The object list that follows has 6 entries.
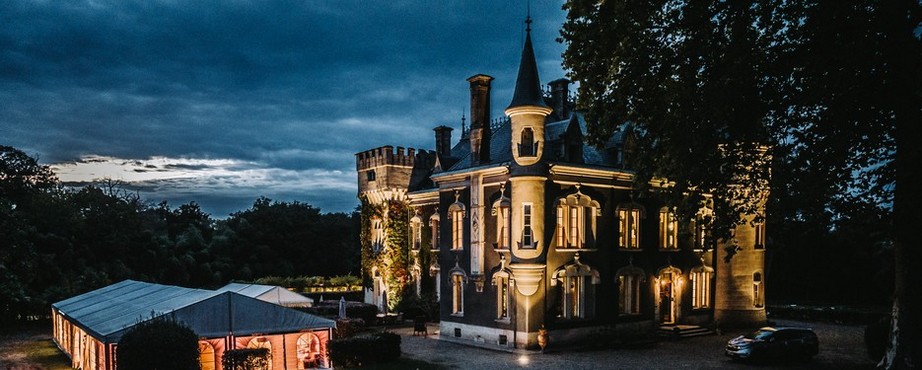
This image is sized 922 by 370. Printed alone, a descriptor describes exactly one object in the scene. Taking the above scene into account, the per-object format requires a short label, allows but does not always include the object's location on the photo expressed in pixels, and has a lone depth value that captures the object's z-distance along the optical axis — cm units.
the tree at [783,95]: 1398
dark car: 2317
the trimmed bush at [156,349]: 1753
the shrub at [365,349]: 2264
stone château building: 2612
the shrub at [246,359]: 1909
